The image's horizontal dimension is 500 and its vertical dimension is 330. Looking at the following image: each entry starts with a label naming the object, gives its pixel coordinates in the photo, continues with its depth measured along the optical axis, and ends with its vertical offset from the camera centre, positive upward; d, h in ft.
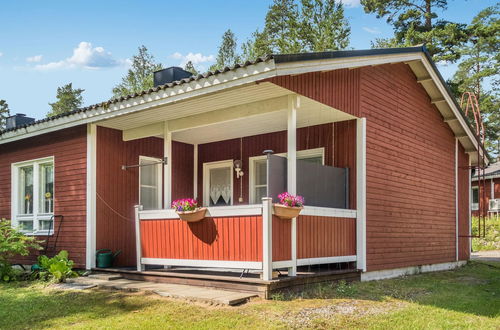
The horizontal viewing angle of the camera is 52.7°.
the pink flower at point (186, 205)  24.84 -1.00
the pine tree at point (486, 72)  95.04 +24.23
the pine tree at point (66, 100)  138.10 +23.53
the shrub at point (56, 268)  27.91 -4.70
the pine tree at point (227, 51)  115.34 +30.60
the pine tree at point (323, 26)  97.25 +31.02
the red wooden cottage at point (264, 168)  23.79 +1.10
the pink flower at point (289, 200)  22.49 -0.69
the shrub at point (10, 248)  30.07 -3.77
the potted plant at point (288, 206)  22.41 -0.96
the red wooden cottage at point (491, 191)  85.66 -1.25
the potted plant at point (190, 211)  24.67 -1.28
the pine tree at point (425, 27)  85.66 +28.33
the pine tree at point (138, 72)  121.39 +27.36
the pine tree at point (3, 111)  134.32 +19.91
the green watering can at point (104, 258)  30.58 -4.46
